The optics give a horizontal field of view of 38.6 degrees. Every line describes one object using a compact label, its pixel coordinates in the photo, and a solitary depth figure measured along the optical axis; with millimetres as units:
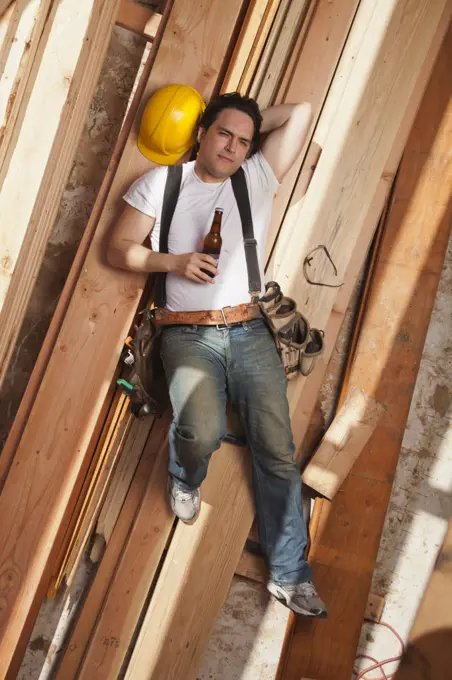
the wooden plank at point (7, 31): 2568
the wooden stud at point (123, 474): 3363
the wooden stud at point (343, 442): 3348
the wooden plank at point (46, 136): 2605
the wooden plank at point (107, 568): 3338
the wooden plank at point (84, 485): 3295
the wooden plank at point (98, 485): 3297
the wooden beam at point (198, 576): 3232
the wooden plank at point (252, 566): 3400
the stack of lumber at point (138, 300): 3178
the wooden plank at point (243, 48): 3172
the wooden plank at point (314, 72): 3295
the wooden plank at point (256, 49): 3199
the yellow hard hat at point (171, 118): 3031
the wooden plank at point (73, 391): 3164
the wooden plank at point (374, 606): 3559
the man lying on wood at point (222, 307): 2914
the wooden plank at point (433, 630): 3523
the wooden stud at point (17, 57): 2576
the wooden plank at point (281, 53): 3256
